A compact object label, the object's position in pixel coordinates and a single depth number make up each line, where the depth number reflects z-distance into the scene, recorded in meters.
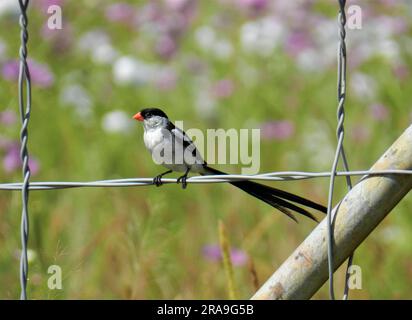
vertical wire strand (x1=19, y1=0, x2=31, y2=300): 2.39
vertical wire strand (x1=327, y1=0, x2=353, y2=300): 2.27
